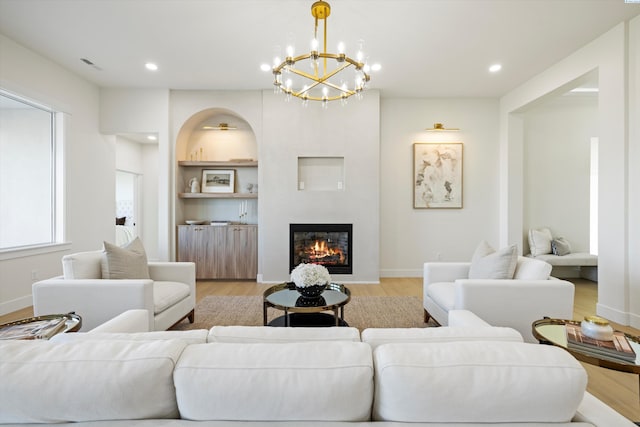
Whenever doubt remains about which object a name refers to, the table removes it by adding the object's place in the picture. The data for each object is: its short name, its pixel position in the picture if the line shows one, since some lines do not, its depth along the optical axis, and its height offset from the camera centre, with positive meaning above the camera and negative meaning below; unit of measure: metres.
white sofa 0.79 -0.44
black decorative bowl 2.58 -0.64
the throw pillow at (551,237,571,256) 4.93 -0.53
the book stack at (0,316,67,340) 1.62 -0.65
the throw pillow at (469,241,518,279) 2.58 -0.43
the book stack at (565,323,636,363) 1.44 -0.64
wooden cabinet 5.03 -0.60
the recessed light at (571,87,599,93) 4.79 +1.87
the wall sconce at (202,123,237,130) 5.37 +1.43
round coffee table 2.42 -0.73
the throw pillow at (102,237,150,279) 2.64 -0.45
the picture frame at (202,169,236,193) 5.43 +0.51
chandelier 2.36 +1.17
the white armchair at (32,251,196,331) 2.37 -0.64
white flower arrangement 2.54 -0.52
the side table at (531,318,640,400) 1.38 -0.65
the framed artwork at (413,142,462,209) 5.32 +0.62
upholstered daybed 4.74 -0.66
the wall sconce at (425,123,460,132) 5.18 +1.37
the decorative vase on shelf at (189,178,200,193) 5.25 +0.42
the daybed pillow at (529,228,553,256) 4.96 -0.46
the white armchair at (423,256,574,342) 2.37 -0.66
